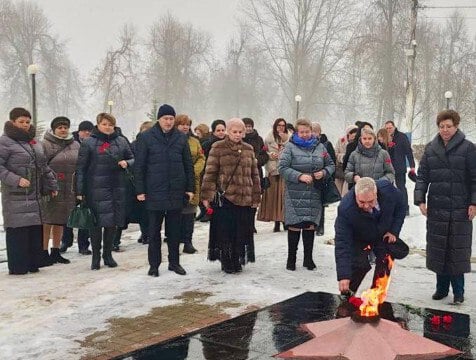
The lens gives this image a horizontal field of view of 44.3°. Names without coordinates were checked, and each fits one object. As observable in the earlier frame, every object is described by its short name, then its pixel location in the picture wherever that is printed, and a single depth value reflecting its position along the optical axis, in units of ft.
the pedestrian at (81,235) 26.94
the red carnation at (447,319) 15.16
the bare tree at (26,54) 160.76
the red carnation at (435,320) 15.03
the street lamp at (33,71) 57.59
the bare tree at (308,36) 145.07
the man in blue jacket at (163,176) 21.45
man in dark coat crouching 14.69
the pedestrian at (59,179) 24.49
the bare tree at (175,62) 162.81
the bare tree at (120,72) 149.07
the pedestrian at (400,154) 33.19
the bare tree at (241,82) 189.47
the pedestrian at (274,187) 30.83
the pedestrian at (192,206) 26.73
